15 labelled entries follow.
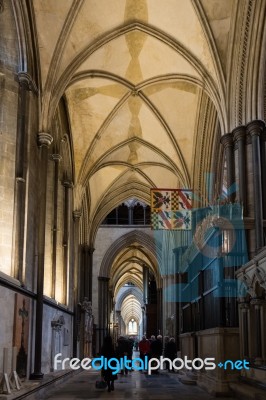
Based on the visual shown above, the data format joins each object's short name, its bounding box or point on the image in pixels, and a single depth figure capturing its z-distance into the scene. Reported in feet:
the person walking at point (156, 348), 51.37
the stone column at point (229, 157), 40.63
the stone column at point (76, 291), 61.46
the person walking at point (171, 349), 50.98
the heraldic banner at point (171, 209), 50.26
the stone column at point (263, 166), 37.39
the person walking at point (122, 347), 46.91
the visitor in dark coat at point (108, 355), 33.99
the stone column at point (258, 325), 28.14
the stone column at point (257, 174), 35.73
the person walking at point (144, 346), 53.72
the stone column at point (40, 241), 37.37
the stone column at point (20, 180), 33.68
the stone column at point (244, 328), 30.22
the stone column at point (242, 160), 37.88
